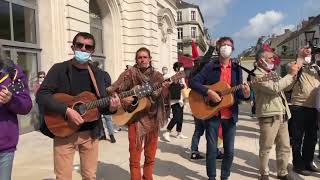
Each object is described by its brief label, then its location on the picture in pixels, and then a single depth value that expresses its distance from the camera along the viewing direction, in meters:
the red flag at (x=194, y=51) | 4.93
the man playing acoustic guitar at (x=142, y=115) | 3.16
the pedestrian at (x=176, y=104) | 5.81
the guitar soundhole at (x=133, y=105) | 2.91
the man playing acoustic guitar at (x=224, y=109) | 3.31
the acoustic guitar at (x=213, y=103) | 3.21
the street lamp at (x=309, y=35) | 5.86
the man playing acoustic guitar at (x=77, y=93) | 2.43
